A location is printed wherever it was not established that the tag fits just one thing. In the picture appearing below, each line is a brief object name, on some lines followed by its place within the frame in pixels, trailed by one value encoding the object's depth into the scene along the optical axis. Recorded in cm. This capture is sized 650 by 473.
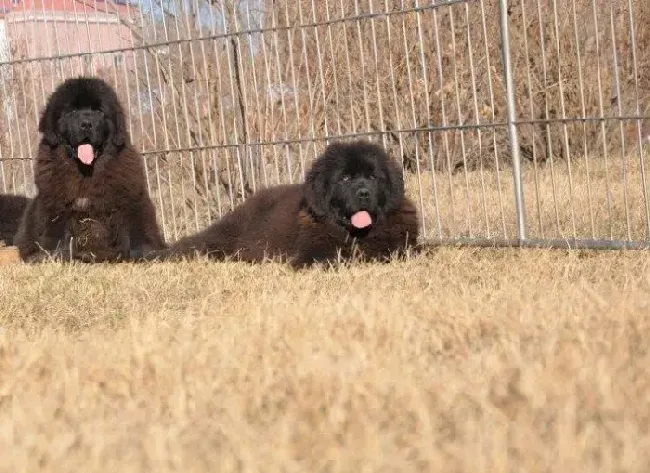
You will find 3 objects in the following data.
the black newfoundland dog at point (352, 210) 1109
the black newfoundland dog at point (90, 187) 1292
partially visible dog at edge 1565
